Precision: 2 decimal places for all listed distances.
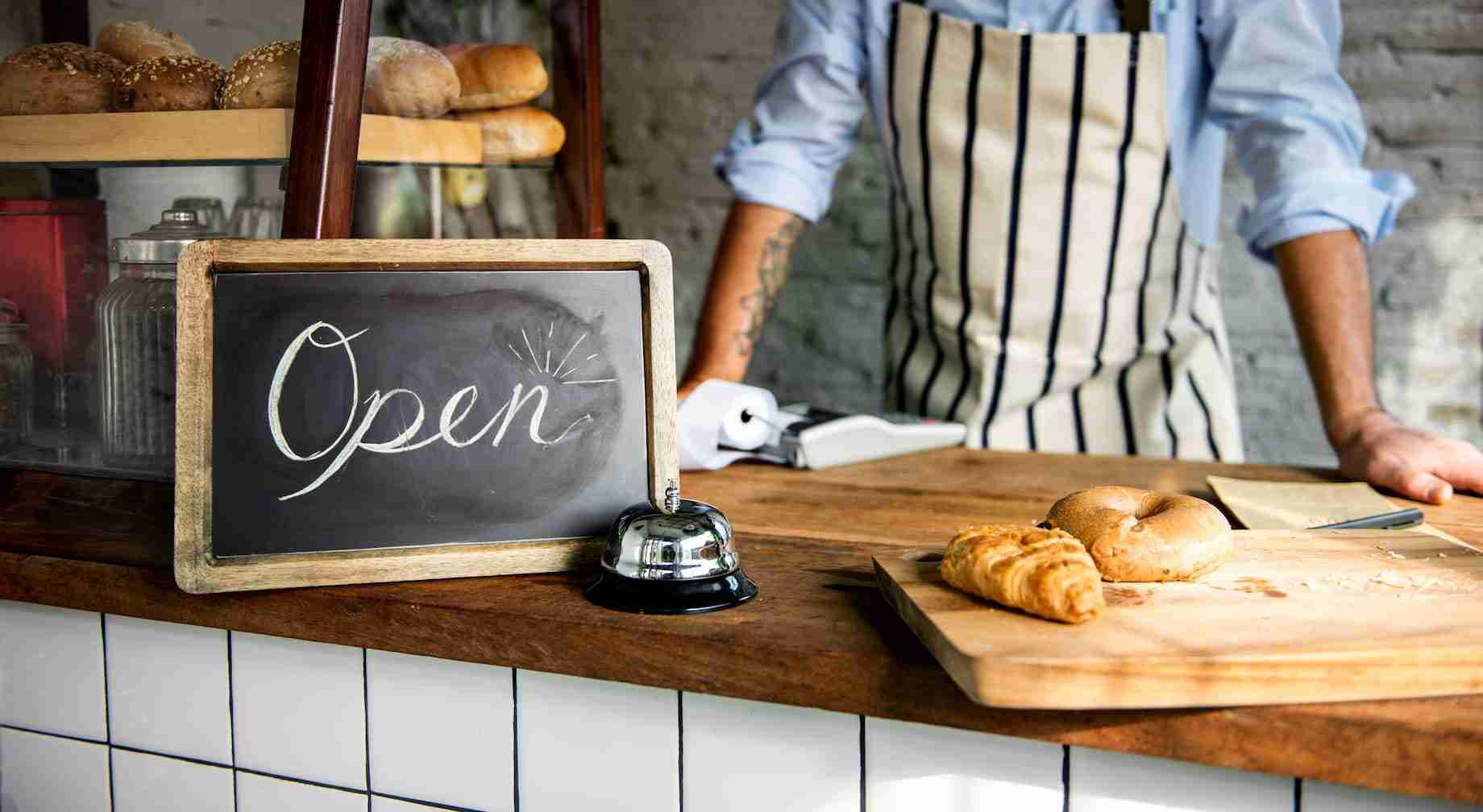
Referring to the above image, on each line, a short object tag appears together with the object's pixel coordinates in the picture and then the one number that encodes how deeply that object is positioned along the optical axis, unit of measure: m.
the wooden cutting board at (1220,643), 0.63
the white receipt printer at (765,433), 1.28
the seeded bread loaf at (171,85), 0.93
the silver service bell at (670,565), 0.78
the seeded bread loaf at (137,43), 0.95
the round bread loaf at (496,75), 1.08
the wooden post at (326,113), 0.86
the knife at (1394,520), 0.99
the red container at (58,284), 0.98
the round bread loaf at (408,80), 0.93
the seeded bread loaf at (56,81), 0.95
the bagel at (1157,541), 0.76
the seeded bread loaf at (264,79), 0.89
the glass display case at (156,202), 0.88
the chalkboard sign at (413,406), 0.81
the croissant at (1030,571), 0.67
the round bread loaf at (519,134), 1.12
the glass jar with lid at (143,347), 0.94
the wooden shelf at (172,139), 0.92
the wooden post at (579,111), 1.28
